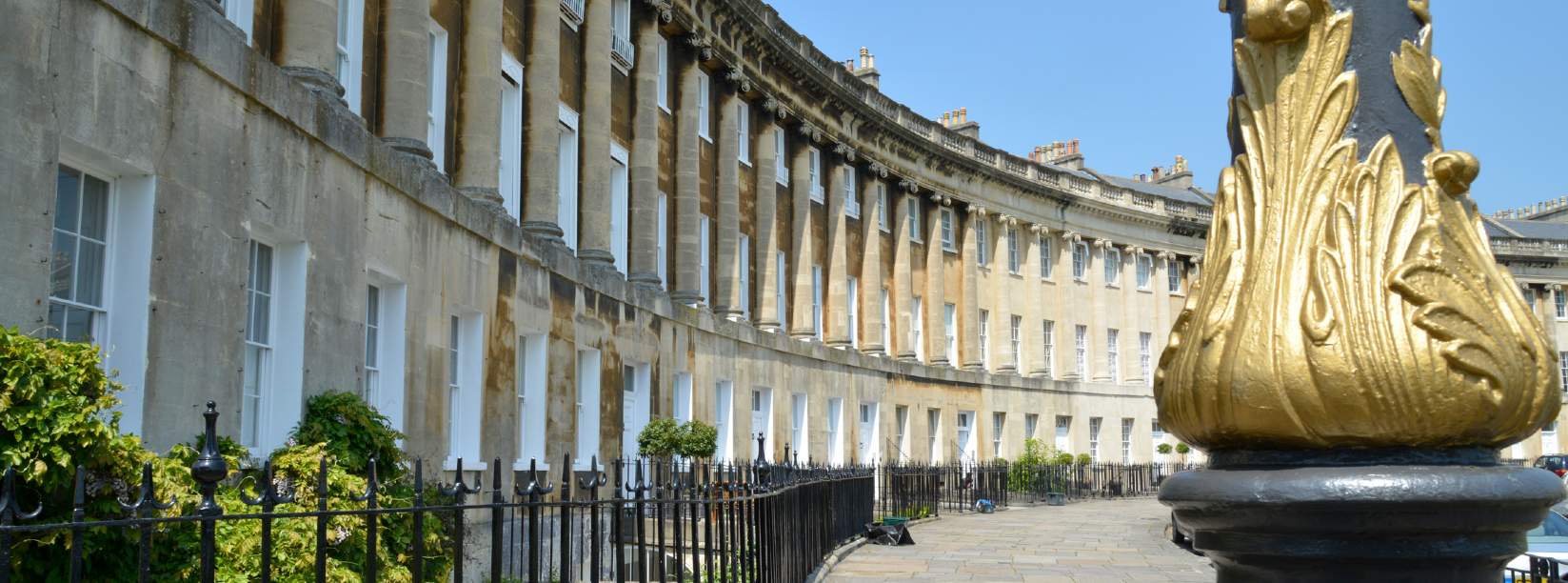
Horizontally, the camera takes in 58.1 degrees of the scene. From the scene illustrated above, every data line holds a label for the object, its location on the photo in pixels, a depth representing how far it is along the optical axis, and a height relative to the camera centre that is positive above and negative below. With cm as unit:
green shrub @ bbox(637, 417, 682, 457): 2138 +17
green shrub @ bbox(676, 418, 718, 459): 2155 +15
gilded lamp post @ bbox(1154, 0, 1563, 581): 253 +20
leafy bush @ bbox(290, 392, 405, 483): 1083 +14
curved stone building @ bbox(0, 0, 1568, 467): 889 +243
